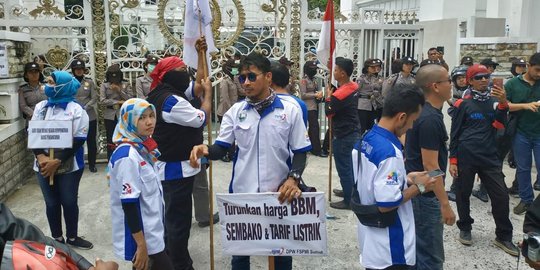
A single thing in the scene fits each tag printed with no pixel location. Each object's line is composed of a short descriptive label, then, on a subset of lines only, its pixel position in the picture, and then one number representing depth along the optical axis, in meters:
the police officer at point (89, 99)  7.42
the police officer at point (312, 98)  8.63
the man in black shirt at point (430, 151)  3.33
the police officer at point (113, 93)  7.58
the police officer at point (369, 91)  8.49
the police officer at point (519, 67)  7.40
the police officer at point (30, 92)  6.85
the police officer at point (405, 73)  8.04
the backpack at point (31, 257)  1.42
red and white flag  6.34
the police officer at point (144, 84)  7.62
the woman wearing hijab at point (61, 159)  4.38
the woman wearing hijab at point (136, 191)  2.89
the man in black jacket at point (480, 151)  4.70
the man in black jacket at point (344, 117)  5.56
